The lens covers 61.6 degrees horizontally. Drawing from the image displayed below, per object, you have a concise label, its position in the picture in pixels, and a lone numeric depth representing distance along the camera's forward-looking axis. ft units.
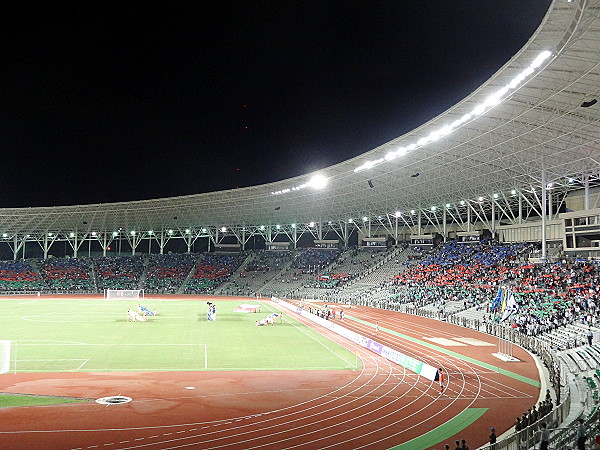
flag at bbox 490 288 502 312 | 91.26
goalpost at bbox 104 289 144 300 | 231.09
